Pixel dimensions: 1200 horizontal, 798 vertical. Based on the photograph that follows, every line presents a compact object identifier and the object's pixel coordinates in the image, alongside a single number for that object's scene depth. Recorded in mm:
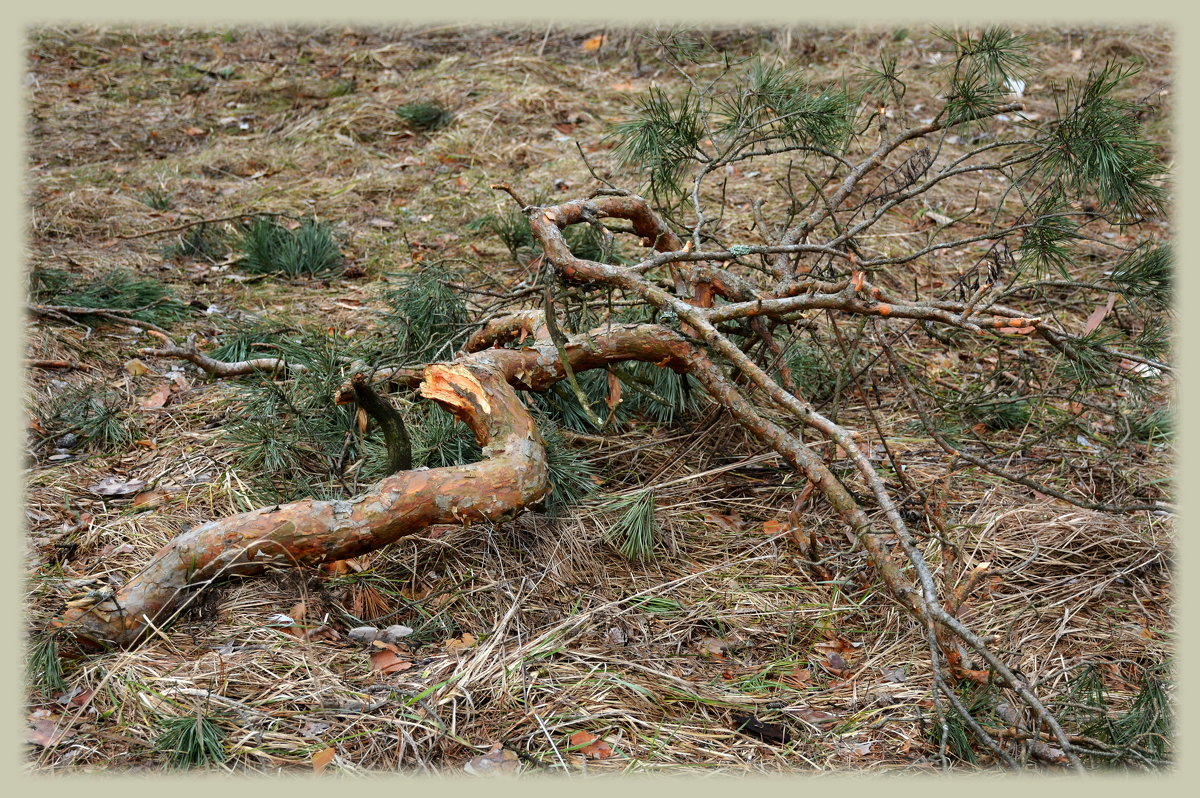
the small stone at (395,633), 2635
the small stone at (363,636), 2627
